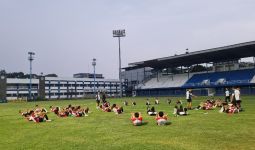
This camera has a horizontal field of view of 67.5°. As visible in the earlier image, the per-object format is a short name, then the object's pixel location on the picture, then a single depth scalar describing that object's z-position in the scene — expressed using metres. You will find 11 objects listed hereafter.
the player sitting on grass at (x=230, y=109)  14.82
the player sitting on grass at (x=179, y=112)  14.48
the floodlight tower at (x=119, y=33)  60.36
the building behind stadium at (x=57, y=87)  72.29
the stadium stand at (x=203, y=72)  41.76
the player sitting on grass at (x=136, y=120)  11.19
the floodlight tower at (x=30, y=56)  60.93
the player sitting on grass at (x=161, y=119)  11.03
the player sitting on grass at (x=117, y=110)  16.92
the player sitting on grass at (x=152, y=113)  14.96
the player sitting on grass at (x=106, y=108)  18.86
